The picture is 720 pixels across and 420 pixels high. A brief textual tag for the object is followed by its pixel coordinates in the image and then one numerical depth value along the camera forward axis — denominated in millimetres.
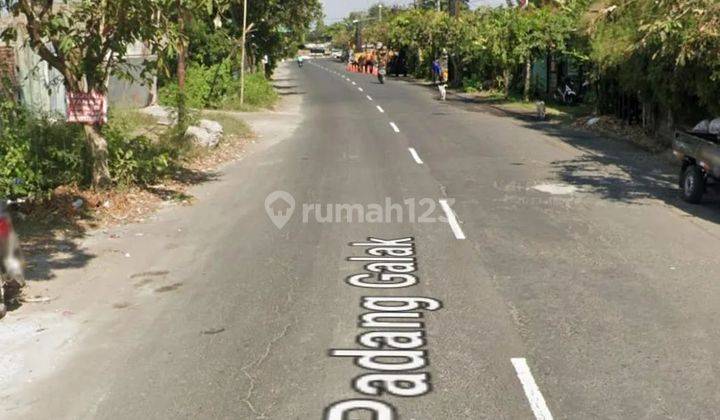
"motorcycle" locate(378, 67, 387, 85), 54438
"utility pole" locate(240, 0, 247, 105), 31891
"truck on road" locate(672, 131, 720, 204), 12414
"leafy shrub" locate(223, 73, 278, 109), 32528
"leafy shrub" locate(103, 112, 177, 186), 13344
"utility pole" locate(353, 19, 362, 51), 113625
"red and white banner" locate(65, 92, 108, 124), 12250
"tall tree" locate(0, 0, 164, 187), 10836
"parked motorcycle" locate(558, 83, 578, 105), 33938
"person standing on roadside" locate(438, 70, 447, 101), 39125
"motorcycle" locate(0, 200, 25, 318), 7152
